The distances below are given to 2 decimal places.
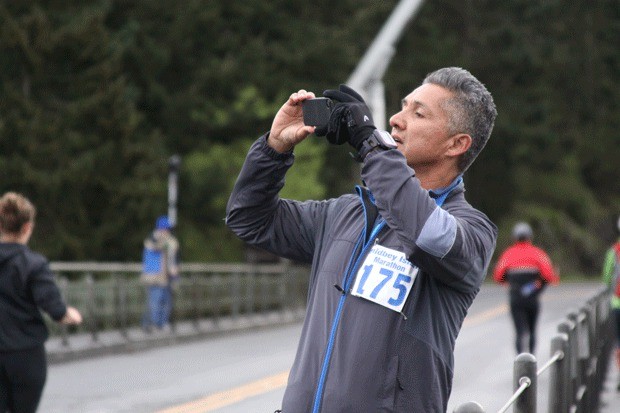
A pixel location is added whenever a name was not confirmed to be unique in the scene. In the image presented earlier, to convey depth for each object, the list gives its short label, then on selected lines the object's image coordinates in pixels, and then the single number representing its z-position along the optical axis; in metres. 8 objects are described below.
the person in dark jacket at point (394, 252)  6.89
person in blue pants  42.53
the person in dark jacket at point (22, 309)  13.70
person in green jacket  26.23
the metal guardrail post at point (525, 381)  10.52
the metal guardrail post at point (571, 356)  16.33
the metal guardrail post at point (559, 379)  14.45
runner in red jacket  31.08
